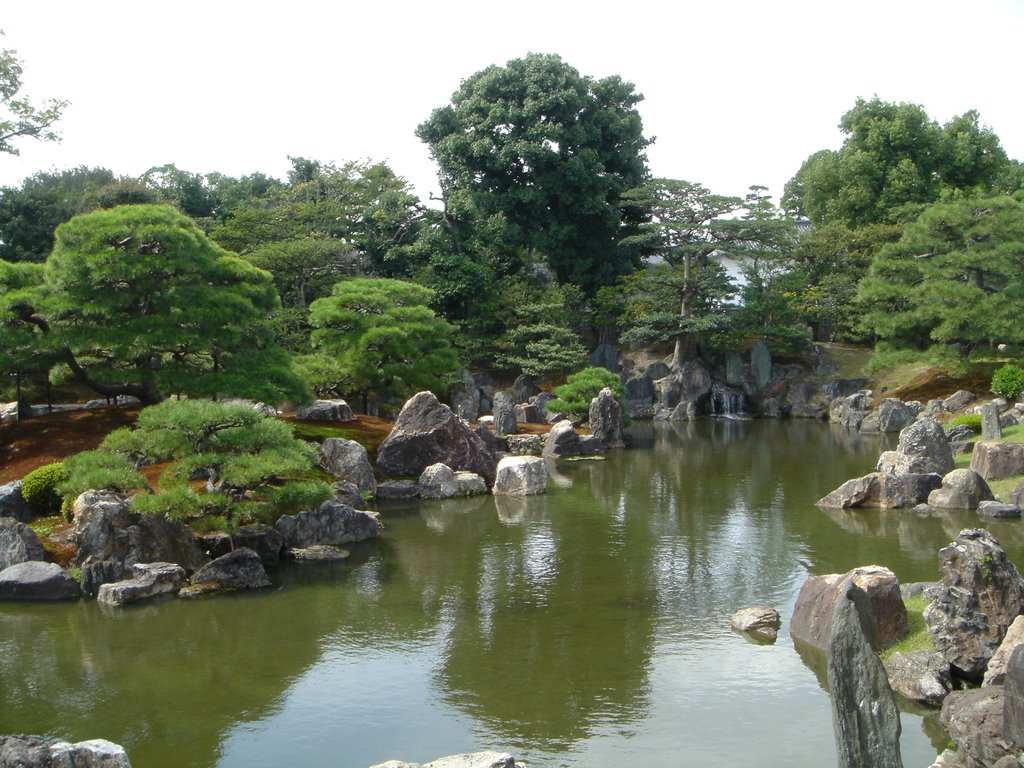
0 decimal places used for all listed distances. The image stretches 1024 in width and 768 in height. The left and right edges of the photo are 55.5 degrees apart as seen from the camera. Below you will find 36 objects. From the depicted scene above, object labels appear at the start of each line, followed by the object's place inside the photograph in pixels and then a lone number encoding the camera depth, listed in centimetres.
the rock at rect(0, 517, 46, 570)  1479
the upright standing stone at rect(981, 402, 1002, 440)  2275
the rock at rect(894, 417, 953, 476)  2053
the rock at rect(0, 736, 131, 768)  764
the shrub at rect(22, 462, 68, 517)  1733
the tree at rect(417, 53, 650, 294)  4459
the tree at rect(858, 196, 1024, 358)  3275
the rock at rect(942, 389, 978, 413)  3225
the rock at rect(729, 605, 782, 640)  1221
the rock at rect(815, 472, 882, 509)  1986
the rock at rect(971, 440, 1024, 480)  1997
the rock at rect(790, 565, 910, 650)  1110
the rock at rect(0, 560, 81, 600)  1427
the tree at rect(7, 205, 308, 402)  1958
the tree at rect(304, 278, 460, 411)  2758
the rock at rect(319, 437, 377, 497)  2188
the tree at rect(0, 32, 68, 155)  2706
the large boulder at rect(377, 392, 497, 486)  2342
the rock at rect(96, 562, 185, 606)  1398
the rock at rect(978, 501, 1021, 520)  1794
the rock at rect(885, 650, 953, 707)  976
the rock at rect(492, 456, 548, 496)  2264
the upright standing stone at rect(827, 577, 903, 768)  735
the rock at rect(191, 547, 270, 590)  1479
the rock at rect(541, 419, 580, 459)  2931
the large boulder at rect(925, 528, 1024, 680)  1006
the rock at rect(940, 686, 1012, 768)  799
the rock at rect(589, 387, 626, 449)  3089
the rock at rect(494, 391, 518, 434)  3139
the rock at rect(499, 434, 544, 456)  2933
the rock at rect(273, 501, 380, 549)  1717
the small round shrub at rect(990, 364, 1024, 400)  2895
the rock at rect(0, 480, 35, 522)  1708
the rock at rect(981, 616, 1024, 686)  913
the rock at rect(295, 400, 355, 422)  2518
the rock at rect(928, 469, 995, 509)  1898
